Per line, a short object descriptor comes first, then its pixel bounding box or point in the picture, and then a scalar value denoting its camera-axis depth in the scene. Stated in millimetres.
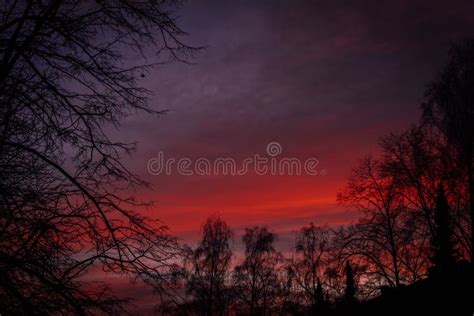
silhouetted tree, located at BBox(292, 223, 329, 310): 34156
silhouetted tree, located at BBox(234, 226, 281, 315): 34125
